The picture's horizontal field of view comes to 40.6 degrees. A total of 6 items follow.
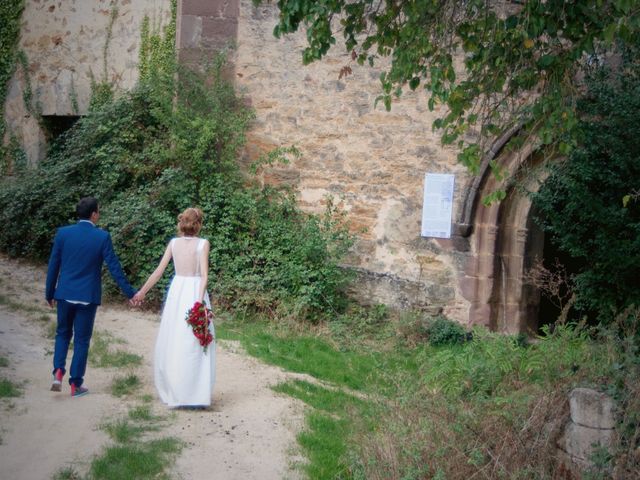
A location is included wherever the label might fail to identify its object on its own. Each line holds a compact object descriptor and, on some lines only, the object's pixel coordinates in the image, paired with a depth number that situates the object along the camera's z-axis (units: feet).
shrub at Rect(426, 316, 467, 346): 34.32
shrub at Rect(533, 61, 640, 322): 28.81
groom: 21.90
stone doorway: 35.45
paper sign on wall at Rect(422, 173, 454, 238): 35.96
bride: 22.00
